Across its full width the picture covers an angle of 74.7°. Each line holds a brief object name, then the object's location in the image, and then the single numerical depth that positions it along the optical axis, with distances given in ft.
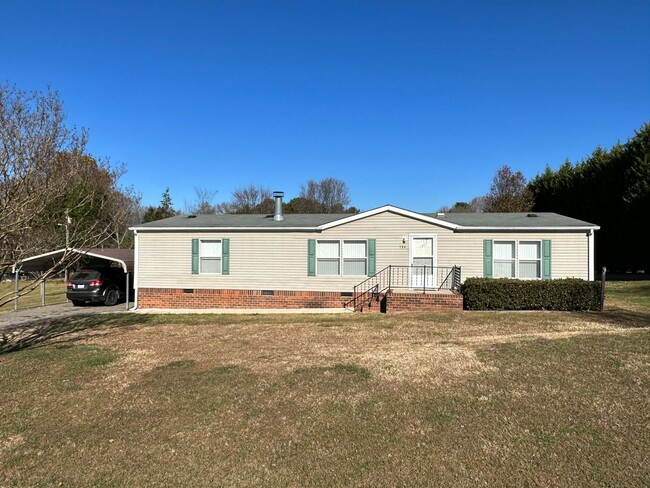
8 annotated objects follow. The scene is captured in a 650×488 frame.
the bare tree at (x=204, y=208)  140.87
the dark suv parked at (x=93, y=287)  50.31
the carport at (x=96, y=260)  47.73
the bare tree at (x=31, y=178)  23.14
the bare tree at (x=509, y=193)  91.86
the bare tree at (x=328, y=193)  162.97
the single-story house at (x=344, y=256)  43.04
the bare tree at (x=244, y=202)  151.53
